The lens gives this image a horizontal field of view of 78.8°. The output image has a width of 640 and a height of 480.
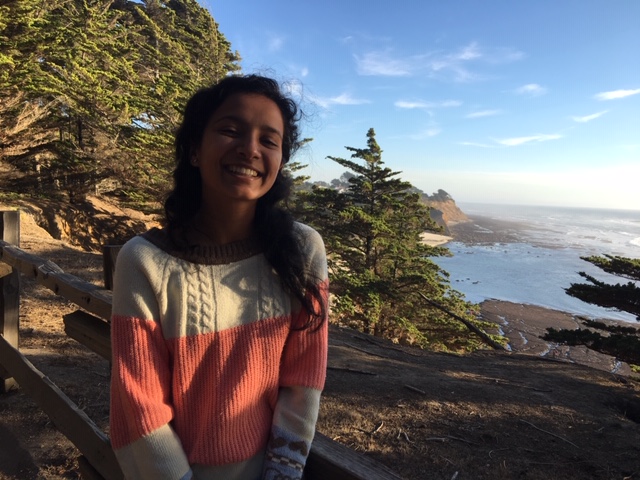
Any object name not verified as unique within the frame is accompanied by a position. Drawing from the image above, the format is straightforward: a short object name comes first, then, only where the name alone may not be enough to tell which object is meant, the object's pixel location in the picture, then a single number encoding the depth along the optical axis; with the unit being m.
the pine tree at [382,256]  12.47
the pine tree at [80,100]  12.04
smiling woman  1.02
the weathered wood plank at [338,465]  0.95
